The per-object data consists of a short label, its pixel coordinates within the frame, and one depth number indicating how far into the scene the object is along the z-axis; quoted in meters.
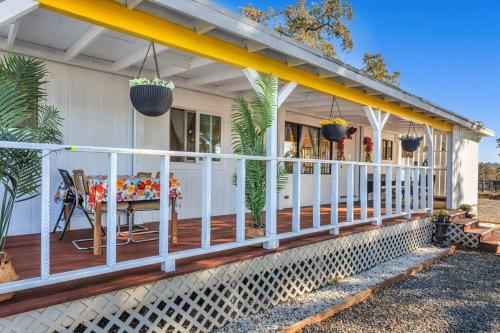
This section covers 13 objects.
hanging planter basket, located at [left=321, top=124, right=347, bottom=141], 6.03
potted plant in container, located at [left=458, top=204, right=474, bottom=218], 8.98
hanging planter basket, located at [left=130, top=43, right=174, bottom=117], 3.65
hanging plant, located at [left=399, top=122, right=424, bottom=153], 8.11
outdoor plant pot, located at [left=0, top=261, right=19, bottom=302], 2.34
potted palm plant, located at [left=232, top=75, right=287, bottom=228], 4.13
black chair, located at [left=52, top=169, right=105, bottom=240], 3.84
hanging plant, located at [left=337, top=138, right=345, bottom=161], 9.88
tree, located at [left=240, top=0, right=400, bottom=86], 18.09
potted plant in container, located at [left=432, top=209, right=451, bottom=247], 7.53
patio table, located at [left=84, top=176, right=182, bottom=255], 3.49
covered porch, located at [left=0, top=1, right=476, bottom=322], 2.93
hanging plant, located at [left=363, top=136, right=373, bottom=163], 10.93
